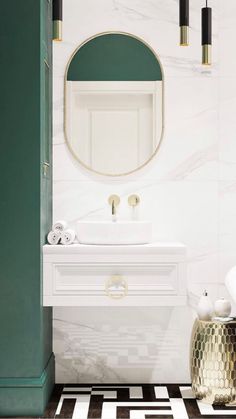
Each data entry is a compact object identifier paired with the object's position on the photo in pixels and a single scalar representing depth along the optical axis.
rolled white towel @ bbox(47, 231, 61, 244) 2.94
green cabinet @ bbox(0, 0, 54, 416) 2.79
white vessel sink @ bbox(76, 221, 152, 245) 2.88
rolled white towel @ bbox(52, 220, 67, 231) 2.99
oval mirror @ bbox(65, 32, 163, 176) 3.23
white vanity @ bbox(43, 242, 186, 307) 2.86
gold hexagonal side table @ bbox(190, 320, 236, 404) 2.85
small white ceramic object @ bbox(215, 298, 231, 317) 2.95
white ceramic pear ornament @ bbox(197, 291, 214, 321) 2.94
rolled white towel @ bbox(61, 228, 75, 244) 2.95
